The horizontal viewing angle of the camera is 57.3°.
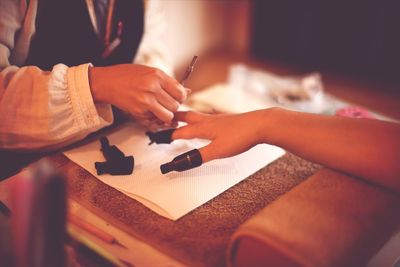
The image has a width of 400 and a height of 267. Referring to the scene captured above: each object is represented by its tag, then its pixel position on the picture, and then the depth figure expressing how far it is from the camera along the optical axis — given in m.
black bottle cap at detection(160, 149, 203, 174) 0.71
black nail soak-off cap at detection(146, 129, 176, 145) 0.82
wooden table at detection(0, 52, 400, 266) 0.54
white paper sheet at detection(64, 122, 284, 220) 0.69
